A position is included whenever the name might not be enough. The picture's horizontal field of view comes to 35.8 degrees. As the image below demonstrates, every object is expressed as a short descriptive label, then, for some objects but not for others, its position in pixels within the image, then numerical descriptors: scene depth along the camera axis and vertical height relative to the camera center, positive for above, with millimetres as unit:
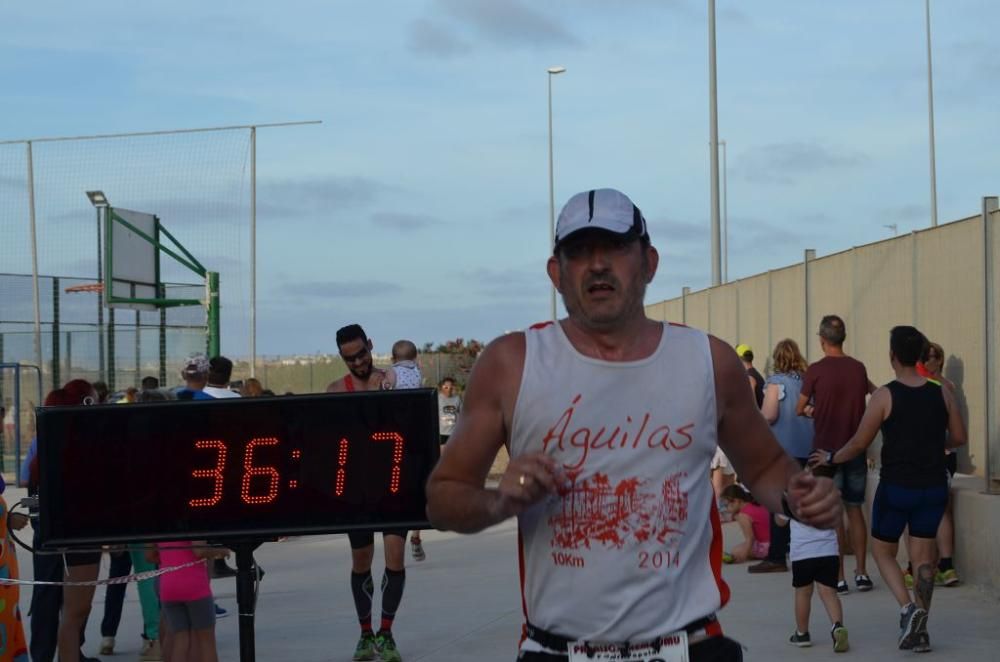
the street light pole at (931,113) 43219 +6062
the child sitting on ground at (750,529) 13852 -1810
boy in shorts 9461 -1456
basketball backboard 25891 +1310
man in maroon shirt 12234 -610
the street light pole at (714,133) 27469 +3452
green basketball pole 23812 +171
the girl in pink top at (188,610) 7785 -1398
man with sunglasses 9562 -1438
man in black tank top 9867 -823
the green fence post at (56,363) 29344 -541
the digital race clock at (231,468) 6402 -562
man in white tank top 3742 -326
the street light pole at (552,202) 45531 +3770
